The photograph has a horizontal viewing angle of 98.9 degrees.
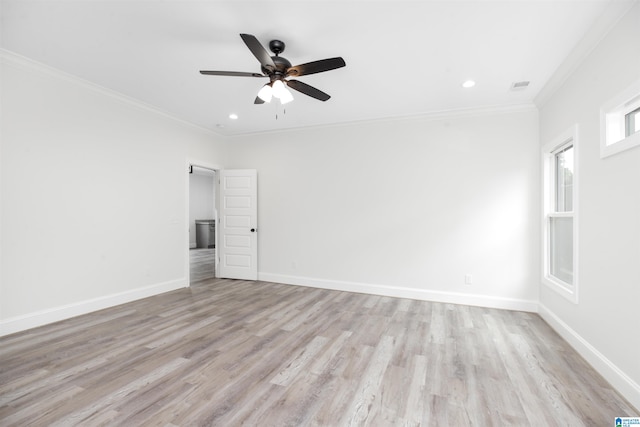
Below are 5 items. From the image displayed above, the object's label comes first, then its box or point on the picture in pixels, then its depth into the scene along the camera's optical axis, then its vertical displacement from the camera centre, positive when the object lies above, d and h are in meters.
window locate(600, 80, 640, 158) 1.95 +0.72
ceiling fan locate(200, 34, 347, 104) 2.17 +1.24
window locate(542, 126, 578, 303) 2.78 -0.03
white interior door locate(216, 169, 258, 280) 5.39 -0.25
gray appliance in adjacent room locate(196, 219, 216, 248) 10.17 -0.77
